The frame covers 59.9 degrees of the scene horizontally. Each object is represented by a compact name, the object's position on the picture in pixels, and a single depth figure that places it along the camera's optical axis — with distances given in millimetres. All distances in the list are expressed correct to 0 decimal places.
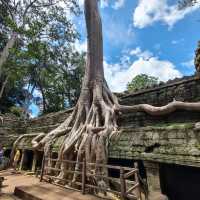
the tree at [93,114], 3974
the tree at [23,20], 7023
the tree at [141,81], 19127
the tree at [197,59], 4512
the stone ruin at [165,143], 2967
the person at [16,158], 7044
